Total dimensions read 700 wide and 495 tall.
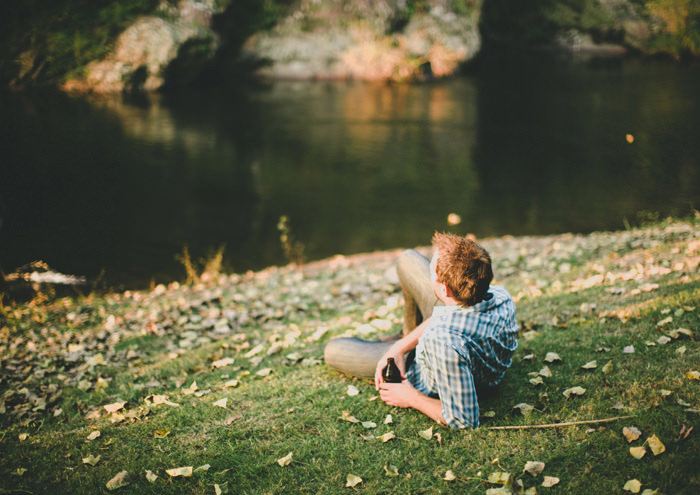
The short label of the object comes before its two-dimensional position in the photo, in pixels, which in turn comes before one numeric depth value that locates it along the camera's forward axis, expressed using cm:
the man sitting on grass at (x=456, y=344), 326
